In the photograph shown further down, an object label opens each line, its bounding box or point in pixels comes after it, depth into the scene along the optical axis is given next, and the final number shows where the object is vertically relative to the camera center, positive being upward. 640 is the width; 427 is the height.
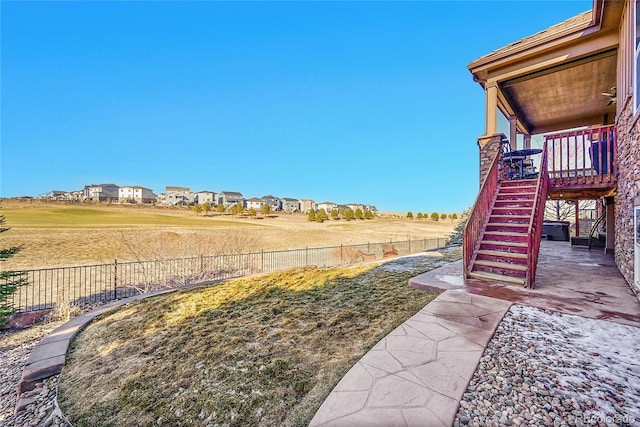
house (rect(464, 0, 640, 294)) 4.47 +1.86
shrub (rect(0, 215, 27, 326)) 4.81 -1.42
